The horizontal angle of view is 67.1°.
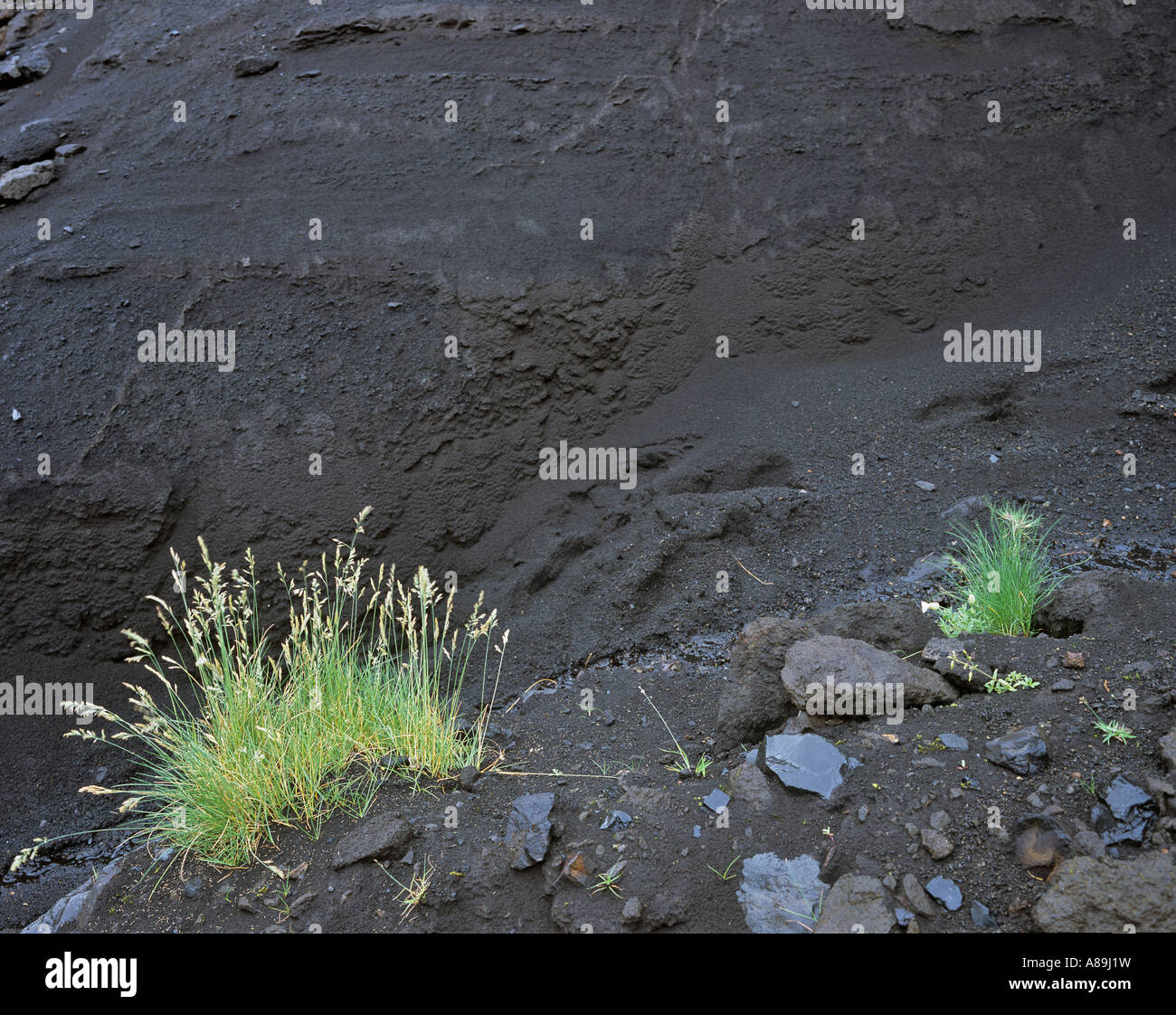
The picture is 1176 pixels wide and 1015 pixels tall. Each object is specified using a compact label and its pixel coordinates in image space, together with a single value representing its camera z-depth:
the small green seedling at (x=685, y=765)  3.29
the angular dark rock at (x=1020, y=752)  2.73
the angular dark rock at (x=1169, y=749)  2.58
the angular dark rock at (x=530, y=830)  2.78
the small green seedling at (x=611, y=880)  2.66
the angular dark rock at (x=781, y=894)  2.48
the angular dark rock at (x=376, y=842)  2.88
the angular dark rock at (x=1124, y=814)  2.49
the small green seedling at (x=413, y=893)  2.73
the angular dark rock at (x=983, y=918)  2.35
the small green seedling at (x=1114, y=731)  2.74
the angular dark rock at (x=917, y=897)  2.40
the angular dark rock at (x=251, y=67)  6.68
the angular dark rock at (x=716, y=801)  2.90
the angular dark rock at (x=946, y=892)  2.41
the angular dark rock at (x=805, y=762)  2.84
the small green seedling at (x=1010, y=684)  3.16
